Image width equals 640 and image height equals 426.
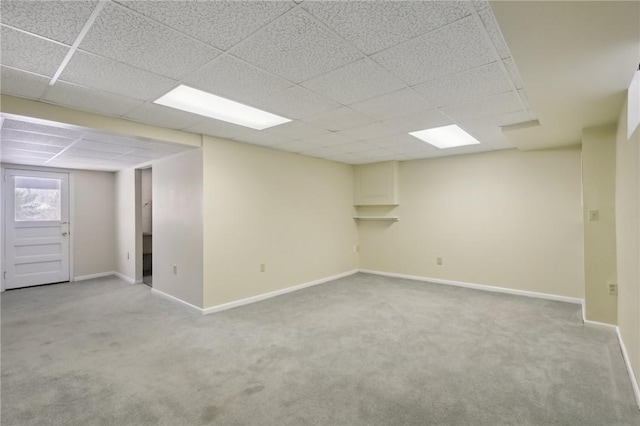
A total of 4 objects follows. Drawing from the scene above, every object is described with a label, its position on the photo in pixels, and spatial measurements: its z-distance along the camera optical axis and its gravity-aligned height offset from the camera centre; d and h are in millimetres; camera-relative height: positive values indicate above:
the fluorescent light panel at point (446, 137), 4004 +1060
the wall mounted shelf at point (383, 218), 6051 -79
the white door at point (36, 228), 5312 -196
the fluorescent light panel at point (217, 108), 2807 +1088
